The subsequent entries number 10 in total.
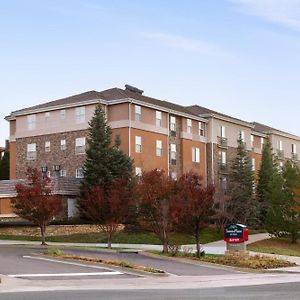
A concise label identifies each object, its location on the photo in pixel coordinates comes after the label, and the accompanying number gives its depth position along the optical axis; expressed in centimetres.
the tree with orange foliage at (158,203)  3216
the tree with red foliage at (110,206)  3547
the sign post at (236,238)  2958
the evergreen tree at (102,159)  4784
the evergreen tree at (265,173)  5953
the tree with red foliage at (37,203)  3656
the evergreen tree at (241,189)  5122
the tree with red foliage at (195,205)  3105
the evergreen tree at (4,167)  7262
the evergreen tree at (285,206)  4578
